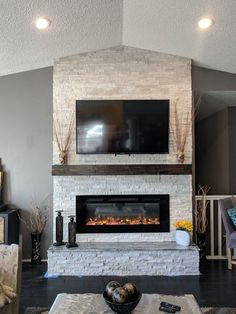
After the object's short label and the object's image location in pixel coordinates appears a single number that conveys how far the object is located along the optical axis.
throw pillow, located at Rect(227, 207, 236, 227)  3.31
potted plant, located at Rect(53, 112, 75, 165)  3.60
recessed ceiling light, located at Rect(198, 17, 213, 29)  2.75
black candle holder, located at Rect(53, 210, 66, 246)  3.47
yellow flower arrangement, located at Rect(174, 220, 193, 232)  3.43
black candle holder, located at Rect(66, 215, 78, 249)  3.40
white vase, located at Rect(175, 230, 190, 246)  3.37
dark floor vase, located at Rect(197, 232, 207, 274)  3.59
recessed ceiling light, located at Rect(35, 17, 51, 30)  2.77
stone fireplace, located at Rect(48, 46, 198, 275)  3.59
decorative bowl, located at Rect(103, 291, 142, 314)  1.59
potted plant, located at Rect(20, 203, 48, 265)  3.57
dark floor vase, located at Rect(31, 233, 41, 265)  3.56
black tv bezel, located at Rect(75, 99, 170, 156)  3.49
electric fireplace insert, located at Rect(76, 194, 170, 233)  3.59
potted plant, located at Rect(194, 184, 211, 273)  3.60
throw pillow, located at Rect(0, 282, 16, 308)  1.62
